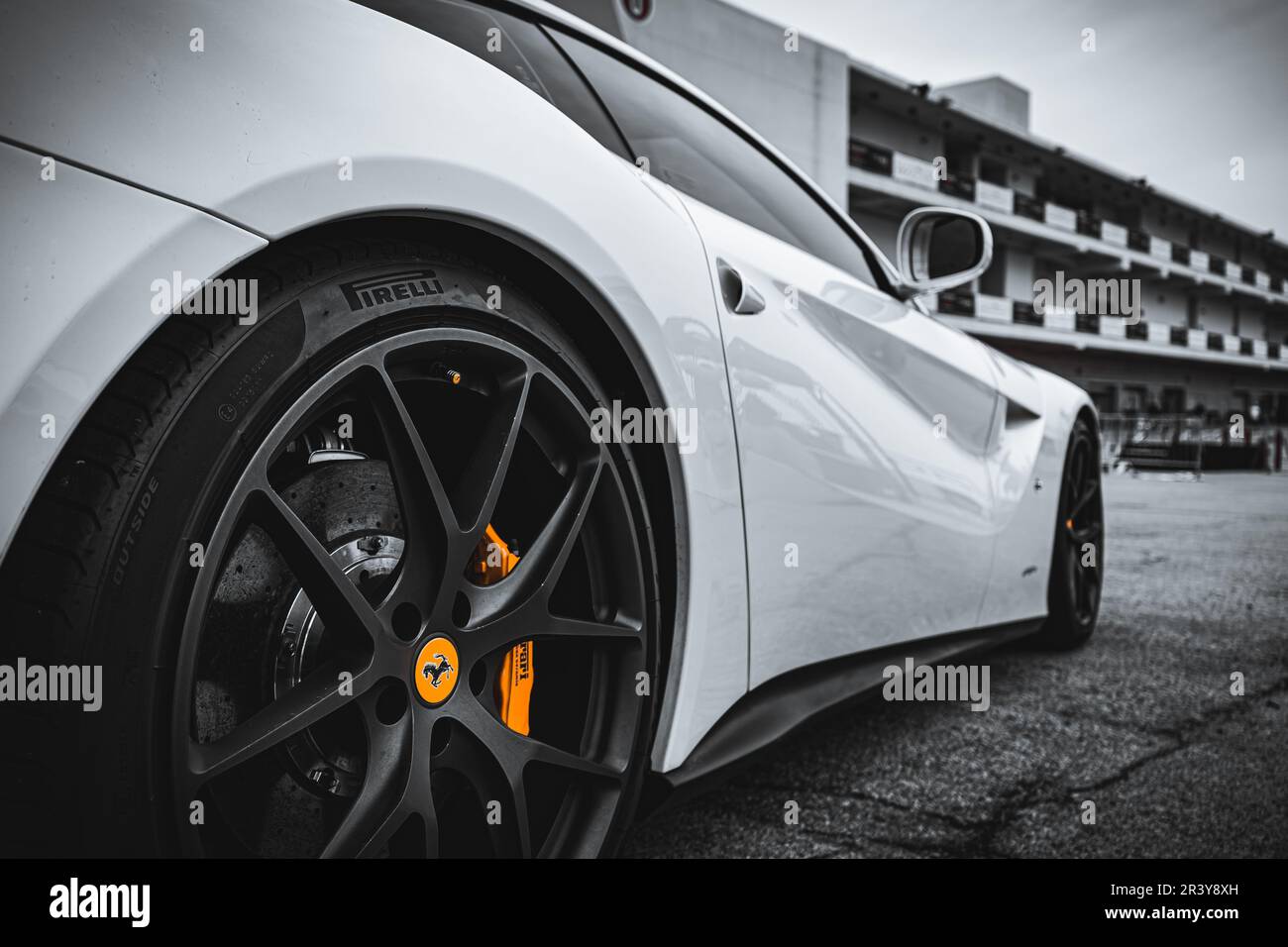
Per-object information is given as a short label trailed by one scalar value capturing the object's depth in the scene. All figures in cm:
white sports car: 69
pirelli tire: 69
